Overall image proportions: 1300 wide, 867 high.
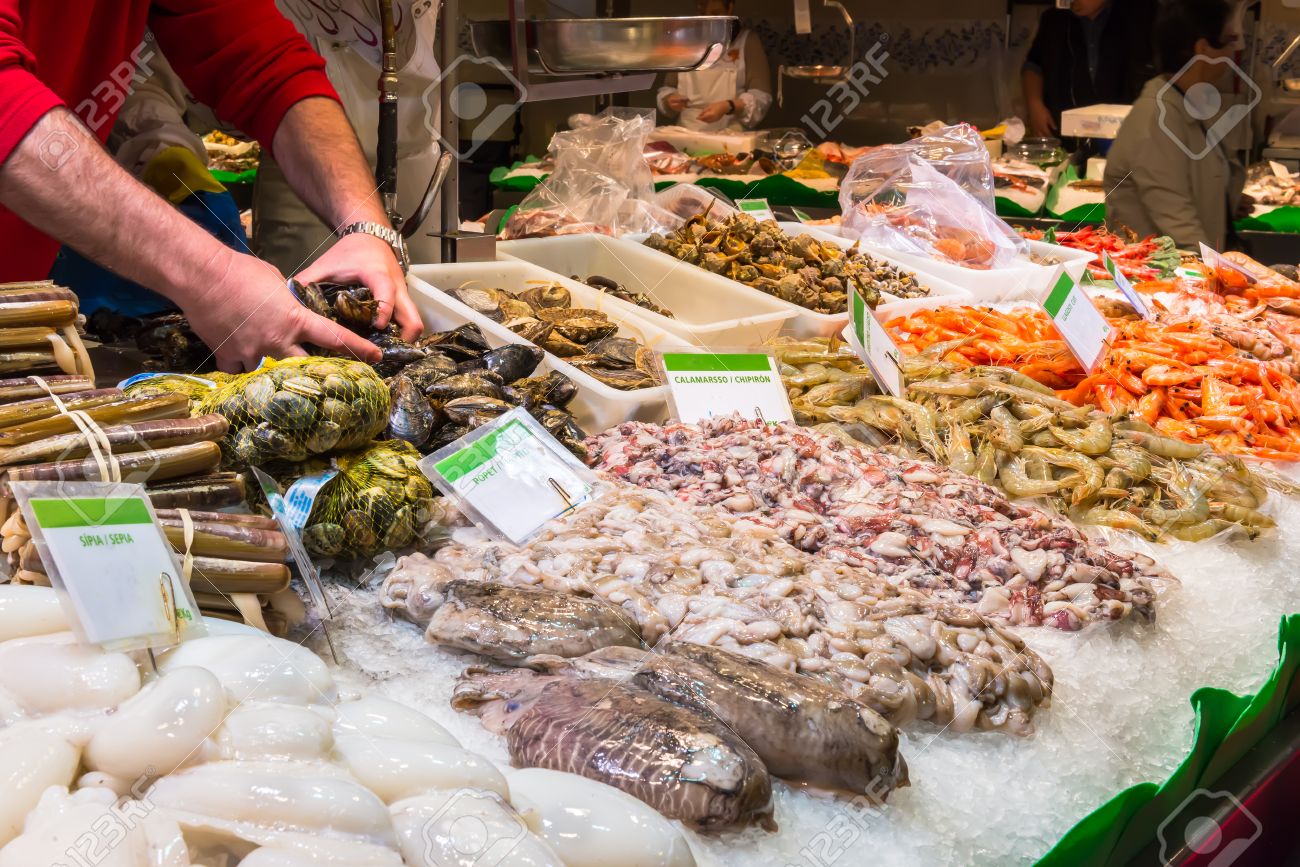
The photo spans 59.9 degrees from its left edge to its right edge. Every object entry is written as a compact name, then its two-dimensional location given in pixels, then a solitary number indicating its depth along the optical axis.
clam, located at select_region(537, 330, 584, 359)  2.73
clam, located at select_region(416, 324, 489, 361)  2.48
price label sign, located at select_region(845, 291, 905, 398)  2.58
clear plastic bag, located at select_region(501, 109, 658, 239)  4.12
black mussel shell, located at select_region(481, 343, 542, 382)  2.37
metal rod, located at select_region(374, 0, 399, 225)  2.86
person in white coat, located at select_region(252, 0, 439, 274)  3.62
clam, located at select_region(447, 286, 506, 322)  2.91
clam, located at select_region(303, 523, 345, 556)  1.72
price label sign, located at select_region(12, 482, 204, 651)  1.18
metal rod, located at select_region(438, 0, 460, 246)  3.31
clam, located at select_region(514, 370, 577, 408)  2.39
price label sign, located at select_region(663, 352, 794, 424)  2.46
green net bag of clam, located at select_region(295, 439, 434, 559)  1.74
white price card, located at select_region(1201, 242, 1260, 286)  4.16
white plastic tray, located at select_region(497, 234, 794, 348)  3.08
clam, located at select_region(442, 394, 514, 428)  2.10
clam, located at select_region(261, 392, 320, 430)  1.70
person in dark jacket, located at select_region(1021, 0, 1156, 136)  8.62
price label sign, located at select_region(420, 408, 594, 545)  1.89
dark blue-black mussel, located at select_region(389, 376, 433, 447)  1.99
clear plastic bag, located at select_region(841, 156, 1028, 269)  4.31
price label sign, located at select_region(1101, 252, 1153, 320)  3.65
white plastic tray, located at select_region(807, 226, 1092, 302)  3.95
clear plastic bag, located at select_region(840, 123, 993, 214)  4.72
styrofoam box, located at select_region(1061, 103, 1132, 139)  7.45
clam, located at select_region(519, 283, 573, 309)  3.09
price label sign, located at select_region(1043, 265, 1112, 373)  2.96
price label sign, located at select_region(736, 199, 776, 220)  4.43
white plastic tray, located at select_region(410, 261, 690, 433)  2.46
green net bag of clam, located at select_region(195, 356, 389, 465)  1.70
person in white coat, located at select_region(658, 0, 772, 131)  9.02
